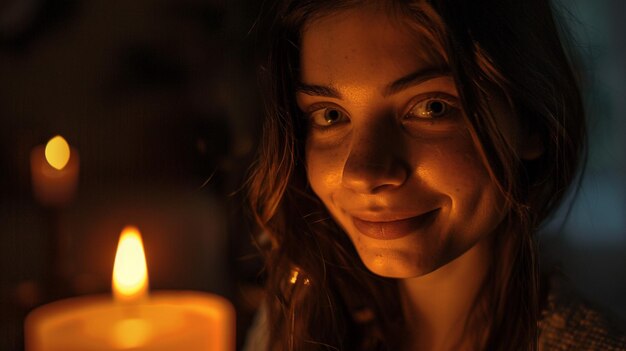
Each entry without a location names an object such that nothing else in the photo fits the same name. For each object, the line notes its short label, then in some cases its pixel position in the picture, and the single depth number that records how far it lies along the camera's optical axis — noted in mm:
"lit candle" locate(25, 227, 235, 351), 679
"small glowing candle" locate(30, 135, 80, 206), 953
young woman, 637
